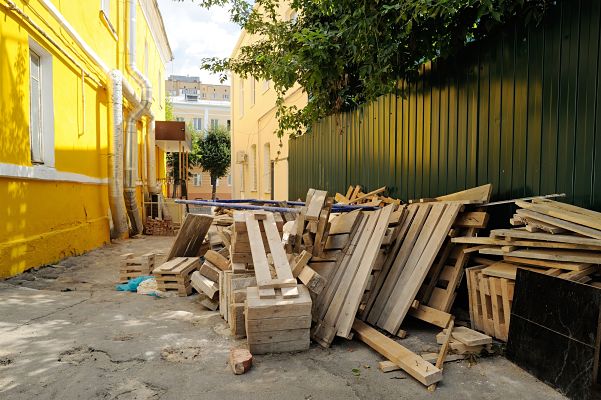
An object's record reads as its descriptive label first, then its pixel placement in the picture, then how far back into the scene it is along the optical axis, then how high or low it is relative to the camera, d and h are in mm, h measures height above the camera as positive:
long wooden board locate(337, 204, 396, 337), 3281 -838
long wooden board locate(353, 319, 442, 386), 2576 -1275
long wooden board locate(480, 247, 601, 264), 2560 -505
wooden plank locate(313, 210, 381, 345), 3297 -966
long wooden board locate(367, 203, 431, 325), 3689 -785
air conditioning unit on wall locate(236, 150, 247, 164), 19656 +1344
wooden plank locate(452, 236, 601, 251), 2615 -454
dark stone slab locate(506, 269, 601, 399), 2318 -972
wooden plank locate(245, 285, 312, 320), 2973 -971
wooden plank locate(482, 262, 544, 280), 3058 -713
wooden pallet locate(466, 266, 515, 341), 3092 -1000
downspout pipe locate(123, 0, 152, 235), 10977 +1237
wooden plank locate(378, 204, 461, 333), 3463 -783
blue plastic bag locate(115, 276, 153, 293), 5261 -1434
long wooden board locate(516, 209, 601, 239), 2529 -278
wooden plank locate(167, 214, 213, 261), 5805 -828
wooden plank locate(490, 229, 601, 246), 2516 -377
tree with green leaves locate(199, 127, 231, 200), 31781 +2587
